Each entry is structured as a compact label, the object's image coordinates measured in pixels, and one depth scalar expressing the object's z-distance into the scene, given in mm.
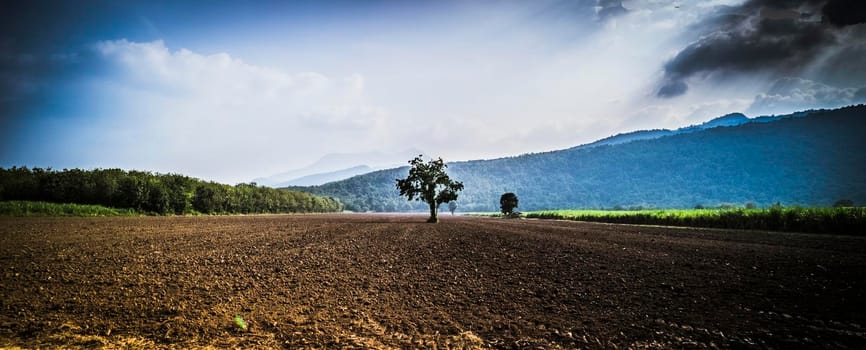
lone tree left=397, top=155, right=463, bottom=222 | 43156
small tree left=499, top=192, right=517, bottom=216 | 94438
